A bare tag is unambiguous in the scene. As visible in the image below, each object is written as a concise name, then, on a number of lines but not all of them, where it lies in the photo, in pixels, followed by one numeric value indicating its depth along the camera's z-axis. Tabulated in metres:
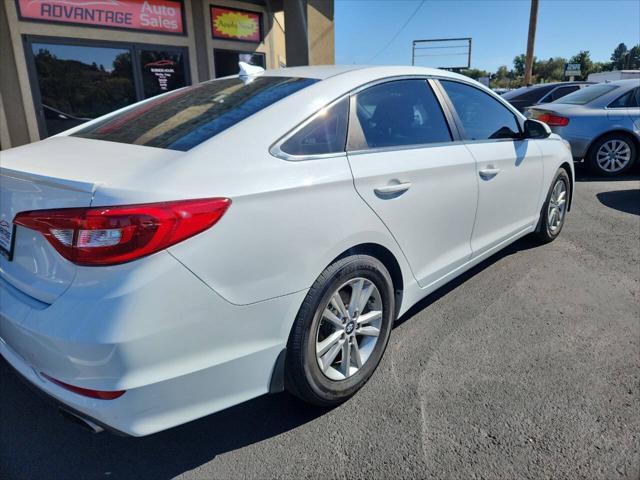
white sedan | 1.64
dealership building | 7.64
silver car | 7.68
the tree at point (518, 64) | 98.86
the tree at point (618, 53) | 96.31
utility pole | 21.77
